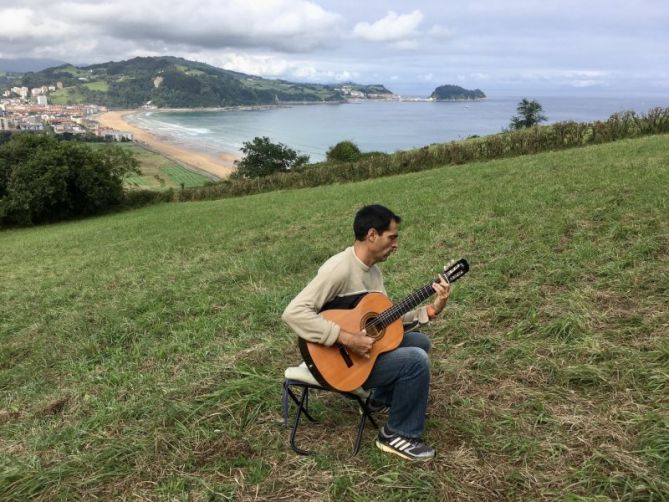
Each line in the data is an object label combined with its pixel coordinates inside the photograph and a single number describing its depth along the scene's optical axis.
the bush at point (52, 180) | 30.12
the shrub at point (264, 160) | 47.66
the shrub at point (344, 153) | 45.56
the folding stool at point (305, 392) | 2.99
